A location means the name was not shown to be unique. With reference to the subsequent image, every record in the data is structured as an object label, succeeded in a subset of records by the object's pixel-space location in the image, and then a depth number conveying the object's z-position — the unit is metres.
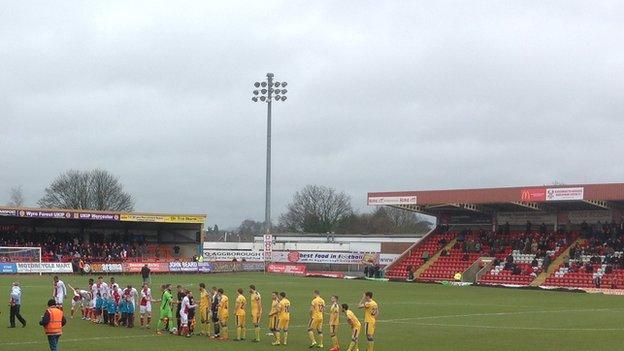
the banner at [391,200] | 71.22
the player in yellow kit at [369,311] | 23.59
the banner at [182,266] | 72.50
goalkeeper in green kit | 28.31
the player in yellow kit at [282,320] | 25.75
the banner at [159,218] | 76.66
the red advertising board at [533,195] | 62.97
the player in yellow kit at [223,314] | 27.16
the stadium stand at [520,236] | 60.75
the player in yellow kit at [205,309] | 28.22
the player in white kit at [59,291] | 32.41
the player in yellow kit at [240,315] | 26.78
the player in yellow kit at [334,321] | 24.12
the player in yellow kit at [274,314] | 25.91
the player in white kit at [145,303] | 29.66
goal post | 65.25
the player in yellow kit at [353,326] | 23.52
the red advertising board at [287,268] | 76.44
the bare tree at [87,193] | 115.29
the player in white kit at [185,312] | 27.64
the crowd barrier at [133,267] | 64.31
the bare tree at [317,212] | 132.25
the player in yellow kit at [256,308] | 27.20
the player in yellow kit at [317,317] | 25.12
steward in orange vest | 20.39
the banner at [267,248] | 70.25
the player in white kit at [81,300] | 32.84
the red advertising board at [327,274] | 73.12
